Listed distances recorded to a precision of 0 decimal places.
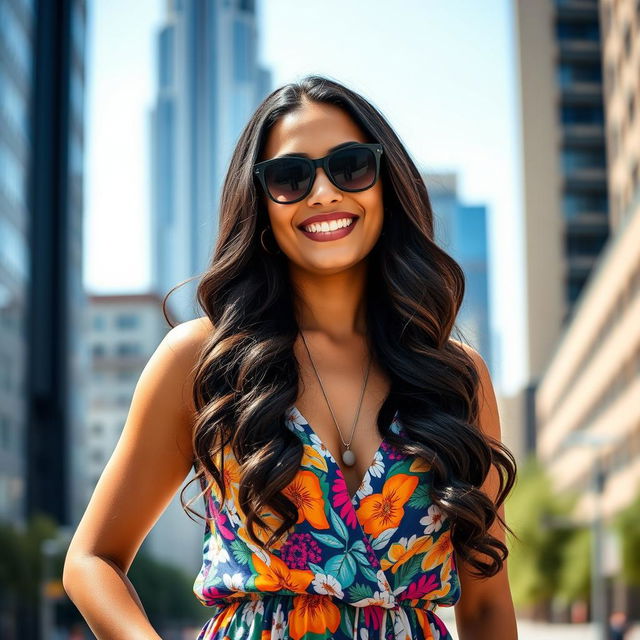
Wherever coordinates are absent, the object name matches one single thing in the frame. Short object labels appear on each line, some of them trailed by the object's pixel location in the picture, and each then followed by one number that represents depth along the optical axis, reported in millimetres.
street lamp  27297
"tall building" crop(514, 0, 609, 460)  84750
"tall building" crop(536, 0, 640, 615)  48781
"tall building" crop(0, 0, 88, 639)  59625
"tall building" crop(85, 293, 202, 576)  120000
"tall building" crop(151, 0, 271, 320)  183875
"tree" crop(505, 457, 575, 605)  51188
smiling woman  2305
